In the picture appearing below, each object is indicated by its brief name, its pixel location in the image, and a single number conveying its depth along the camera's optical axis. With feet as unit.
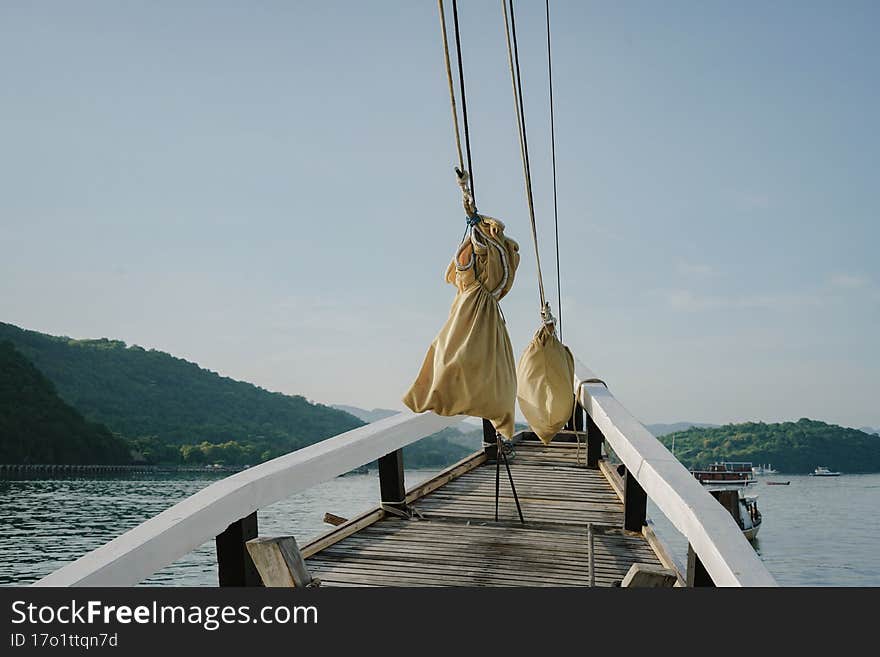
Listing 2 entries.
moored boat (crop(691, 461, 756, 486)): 164.45
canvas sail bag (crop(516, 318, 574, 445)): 16.37
